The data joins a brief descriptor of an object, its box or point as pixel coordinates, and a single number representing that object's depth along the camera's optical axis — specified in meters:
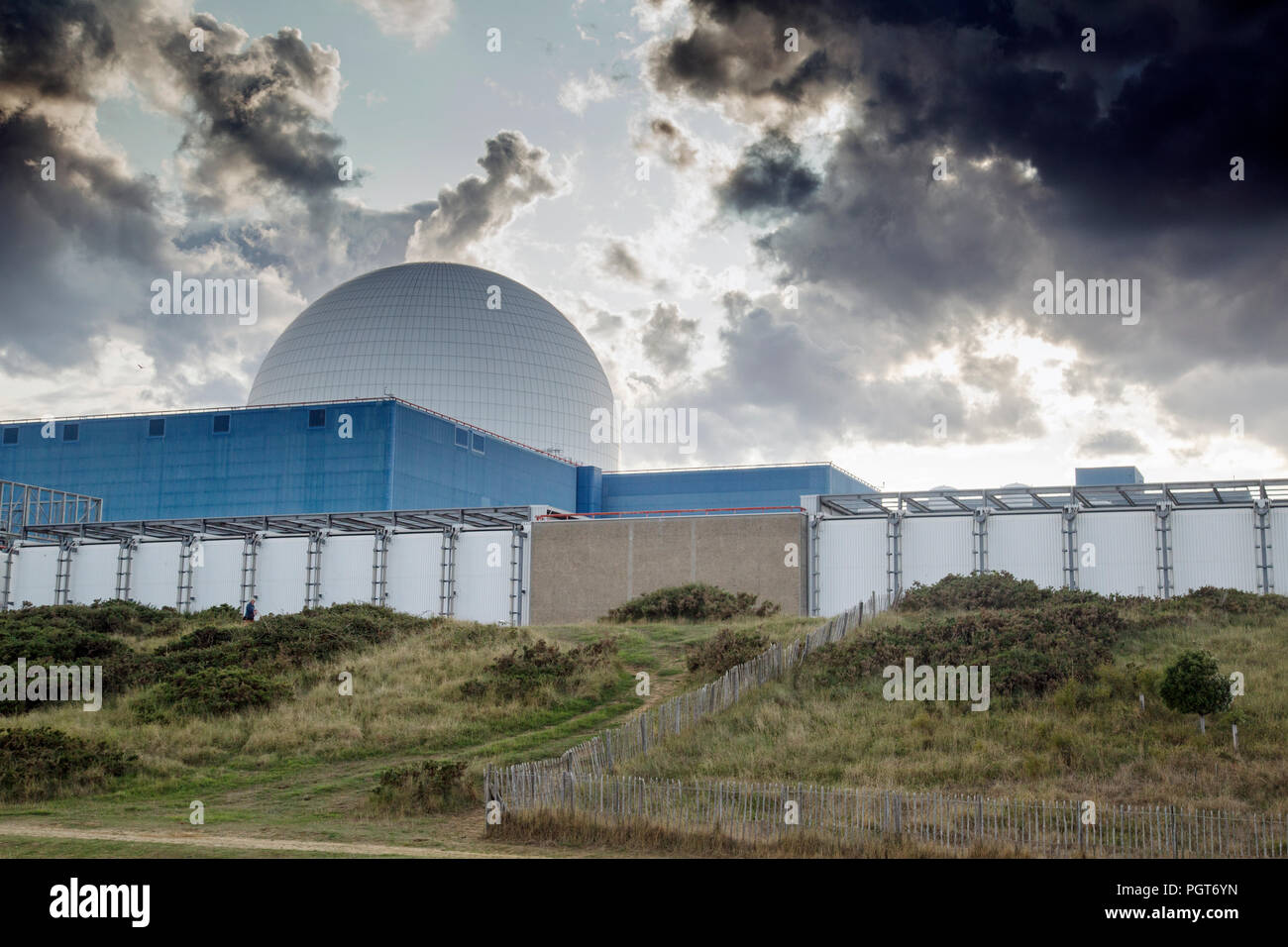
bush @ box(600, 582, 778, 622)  43.31
